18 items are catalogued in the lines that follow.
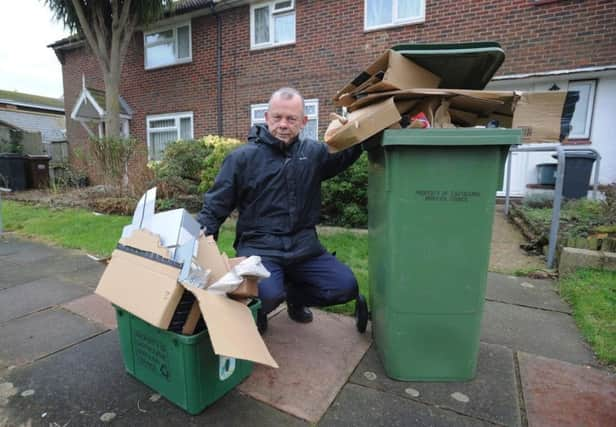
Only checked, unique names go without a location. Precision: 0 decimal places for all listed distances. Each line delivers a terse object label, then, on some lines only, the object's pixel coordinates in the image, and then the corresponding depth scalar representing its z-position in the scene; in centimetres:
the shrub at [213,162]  572
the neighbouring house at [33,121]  1367
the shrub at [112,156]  681
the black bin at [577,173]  530
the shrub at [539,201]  557
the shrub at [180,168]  647
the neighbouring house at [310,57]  618
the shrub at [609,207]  379
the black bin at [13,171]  906
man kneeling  198
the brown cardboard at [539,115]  168
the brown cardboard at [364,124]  156
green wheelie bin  157
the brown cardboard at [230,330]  123
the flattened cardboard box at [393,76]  164
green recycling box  144
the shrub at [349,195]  470
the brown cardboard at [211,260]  155
